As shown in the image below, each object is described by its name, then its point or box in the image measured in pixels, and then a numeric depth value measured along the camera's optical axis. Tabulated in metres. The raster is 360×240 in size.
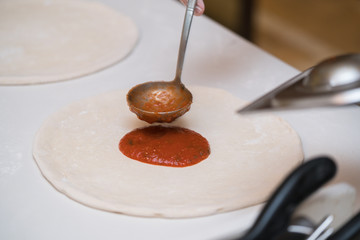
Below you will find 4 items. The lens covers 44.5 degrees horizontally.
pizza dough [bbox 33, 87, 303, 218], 0.88
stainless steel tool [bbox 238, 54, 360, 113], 0.70
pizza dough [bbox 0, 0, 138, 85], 1.34
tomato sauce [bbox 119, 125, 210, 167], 0.98
